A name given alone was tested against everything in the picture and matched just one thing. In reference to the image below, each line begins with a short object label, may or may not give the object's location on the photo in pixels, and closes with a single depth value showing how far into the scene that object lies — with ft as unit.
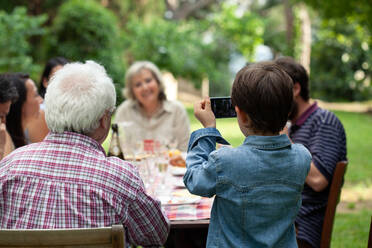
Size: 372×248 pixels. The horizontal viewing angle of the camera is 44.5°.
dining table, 7.60
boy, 5.58
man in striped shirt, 9.82
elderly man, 5.52
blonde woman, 15.84
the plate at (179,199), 8.40
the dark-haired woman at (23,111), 11.30
